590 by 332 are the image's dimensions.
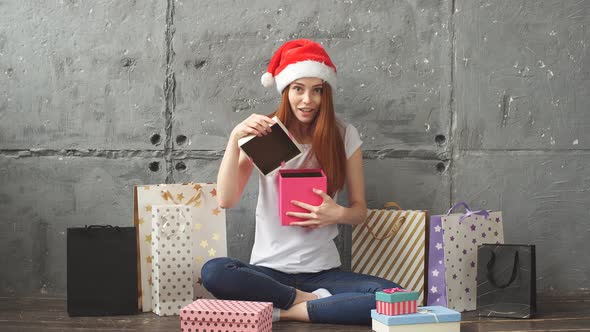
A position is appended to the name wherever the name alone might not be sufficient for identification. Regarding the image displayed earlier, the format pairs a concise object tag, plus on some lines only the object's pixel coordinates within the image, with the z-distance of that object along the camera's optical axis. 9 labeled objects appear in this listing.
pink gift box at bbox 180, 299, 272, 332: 2.30
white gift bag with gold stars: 2.94
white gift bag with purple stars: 2.85
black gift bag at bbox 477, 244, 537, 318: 2.69
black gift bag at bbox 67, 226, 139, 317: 2.74
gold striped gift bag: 2.98
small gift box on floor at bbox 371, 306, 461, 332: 2.35
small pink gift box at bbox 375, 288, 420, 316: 2.36
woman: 2.61
